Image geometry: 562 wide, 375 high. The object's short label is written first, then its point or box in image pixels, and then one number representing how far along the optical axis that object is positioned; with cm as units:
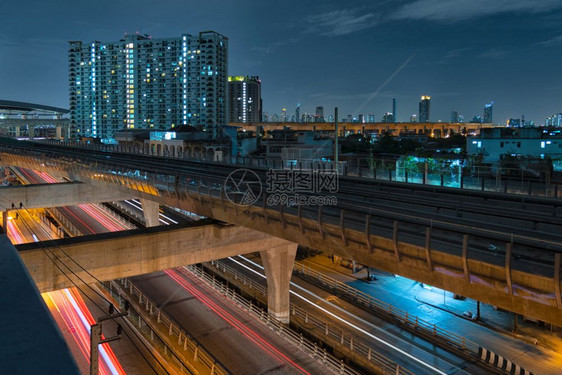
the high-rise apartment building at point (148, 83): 15262
